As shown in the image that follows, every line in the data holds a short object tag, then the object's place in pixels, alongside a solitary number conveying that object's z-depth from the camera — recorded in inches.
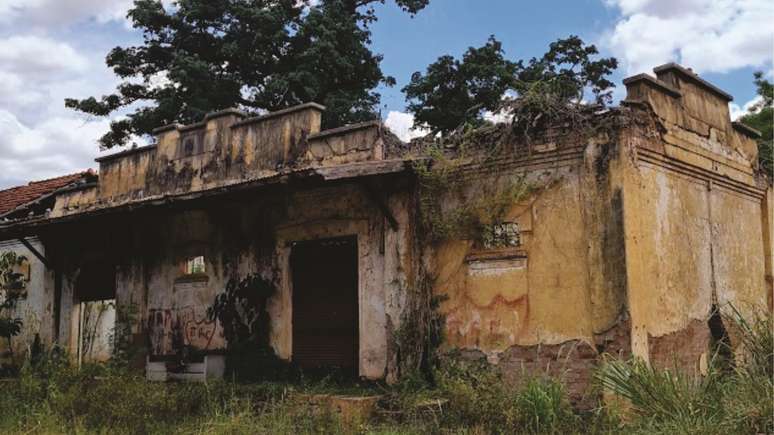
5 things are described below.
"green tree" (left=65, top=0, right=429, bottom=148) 903.7
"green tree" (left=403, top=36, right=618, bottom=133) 971.3
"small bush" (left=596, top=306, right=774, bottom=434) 233.3
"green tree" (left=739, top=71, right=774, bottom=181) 464.8
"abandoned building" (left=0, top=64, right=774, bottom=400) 339.6
